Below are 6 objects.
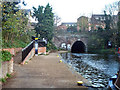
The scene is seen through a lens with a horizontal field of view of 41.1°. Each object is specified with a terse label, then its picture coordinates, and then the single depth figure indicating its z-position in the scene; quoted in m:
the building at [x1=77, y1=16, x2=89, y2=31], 40.25
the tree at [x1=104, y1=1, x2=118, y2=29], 31.67
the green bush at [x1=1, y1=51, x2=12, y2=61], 5.60
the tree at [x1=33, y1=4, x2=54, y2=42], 26.48
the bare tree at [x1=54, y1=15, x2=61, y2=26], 38.82
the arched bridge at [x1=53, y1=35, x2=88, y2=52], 34.56
